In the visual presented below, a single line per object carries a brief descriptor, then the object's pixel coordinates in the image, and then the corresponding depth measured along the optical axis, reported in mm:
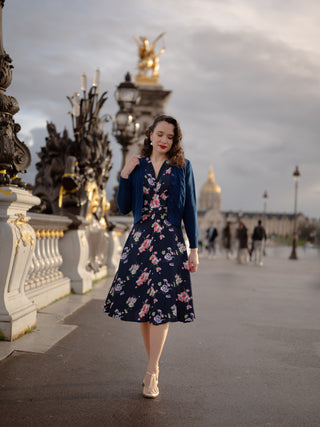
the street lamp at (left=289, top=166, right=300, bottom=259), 33906
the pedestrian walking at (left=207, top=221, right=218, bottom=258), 25406
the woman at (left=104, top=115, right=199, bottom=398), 3705
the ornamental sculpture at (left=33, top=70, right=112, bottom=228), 9930
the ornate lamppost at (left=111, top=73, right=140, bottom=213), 13938
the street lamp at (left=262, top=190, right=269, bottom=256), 52469
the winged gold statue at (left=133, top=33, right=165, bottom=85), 45125
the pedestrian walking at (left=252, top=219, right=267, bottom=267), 21073
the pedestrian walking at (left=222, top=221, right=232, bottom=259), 26233
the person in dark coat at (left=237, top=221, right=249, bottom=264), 21578
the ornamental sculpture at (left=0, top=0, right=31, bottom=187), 4832
